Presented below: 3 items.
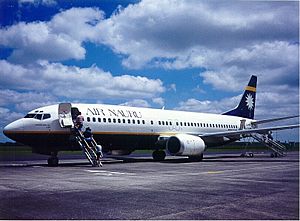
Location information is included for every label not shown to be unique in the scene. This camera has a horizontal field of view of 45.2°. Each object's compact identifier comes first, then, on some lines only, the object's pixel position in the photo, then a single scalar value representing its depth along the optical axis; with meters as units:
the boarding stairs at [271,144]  34.97
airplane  19.64
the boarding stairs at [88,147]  19.17
